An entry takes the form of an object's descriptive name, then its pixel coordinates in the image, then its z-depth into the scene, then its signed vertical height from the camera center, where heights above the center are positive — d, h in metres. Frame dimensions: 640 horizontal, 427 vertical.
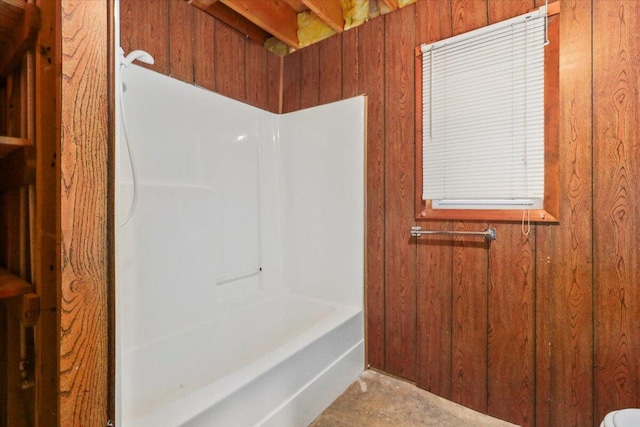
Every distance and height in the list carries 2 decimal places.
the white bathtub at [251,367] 1.23 -0.80
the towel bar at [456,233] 1.67 -0.14
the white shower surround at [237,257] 1.53 -0.31
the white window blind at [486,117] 1.57 +0.48
